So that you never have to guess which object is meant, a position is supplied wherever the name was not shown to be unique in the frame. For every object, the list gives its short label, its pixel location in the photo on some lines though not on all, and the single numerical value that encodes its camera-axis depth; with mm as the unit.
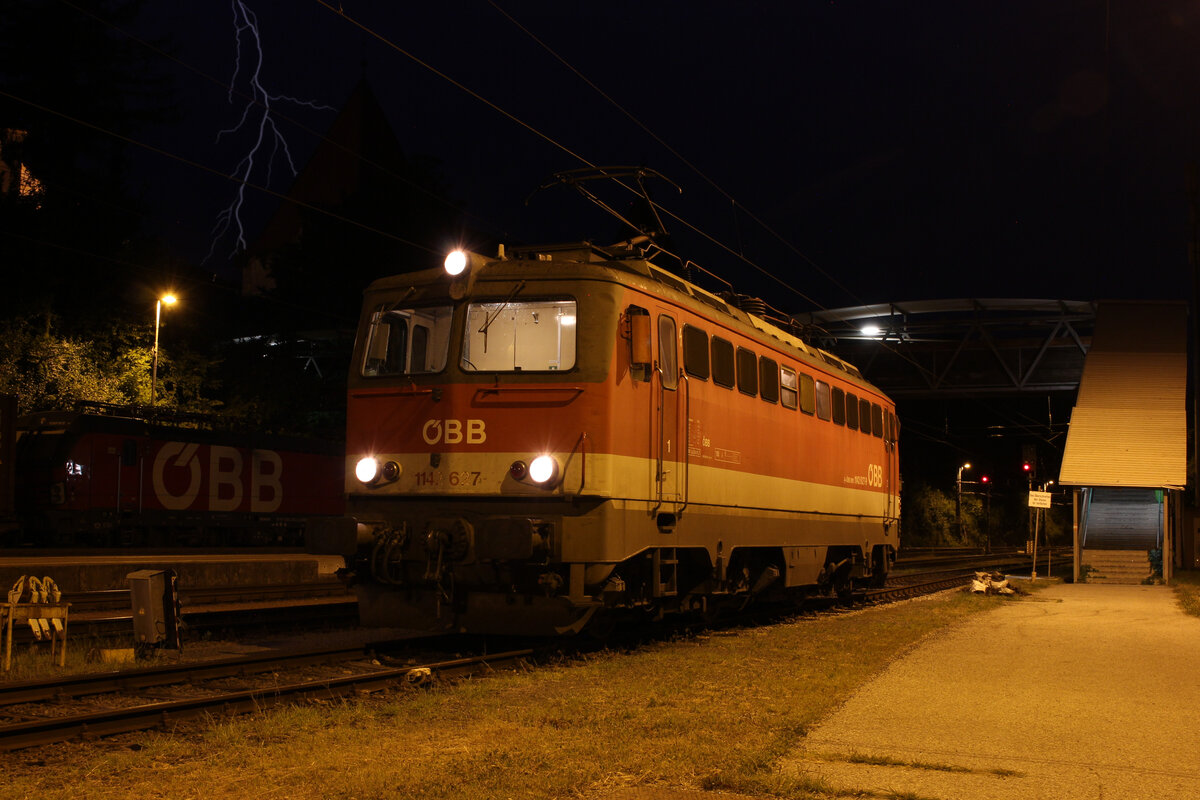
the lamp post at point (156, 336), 30741
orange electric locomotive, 10516
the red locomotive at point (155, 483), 27453
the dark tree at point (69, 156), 31531
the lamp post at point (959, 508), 60062
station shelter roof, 30562
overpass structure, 42031
